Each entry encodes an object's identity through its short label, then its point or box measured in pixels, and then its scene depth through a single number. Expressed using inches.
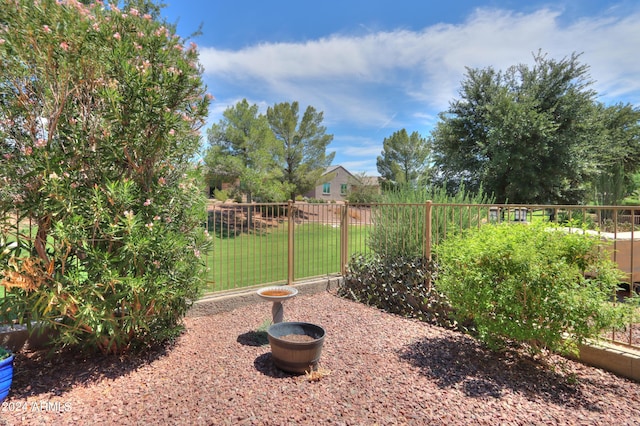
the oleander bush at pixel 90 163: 94.3
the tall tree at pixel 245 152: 575.2
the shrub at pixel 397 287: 161.2
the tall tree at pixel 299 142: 720.3
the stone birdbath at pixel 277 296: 133.9
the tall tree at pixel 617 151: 599.2
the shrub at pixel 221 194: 596.4
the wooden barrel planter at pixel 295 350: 103.3
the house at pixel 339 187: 1248.2
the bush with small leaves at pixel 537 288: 100.3
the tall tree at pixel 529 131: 499.5
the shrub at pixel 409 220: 181.0
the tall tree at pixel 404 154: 1107.3
